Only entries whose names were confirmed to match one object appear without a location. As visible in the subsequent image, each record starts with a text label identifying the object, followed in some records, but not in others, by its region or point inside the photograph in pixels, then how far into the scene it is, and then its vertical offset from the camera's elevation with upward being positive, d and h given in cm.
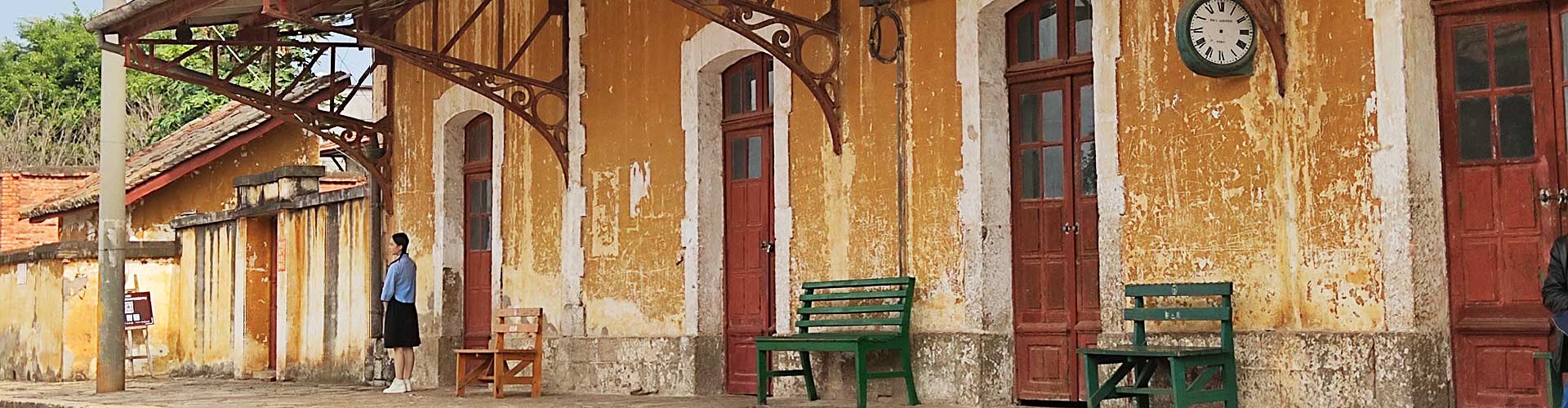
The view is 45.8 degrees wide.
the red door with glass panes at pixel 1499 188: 811 +40
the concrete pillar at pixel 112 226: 1531 +62
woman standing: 1391 -7
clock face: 873 +119
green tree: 3838 +438
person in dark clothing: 724 -2
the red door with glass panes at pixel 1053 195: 1009 +50
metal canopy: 1138 +175
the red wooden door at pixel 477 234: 1551 +51
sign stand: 2008 -19
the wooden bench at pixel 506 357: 1311 -46
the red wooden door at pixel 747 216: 1241 +50
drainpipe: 1090 +92
